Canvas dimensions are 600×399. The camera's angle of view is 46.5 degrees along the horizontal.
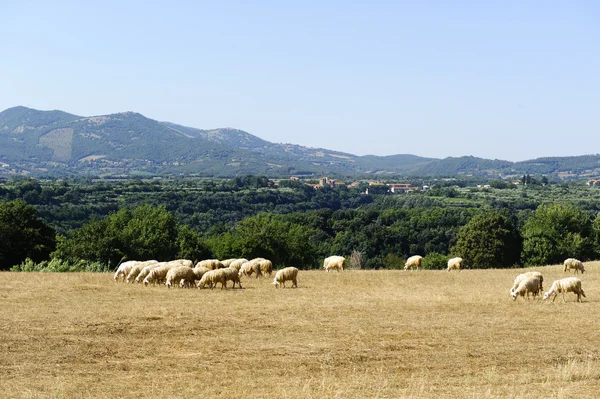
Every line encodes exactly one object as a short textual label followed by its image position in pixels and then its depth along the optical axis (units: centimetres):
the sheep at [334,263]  4506
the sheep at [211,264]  3722
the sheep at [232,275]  3209
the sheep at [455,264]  4831
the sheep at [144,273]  3437
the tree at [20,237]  4962
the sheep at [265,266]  3866
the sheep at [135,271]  3500
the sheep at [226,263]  3912
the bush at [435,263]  8194
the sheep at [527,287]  2950
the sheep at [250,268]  3862
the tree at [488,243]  6769
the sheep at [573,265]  4412
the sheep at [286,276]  3403
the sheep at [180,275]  3225
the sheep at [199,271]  3359
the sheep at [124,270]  3597
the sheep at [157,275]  3344
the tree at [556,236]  7188
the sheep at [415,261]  5025
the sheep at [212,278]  3198
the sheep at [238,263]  3918
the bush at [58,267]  4262
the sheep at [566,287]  2889
